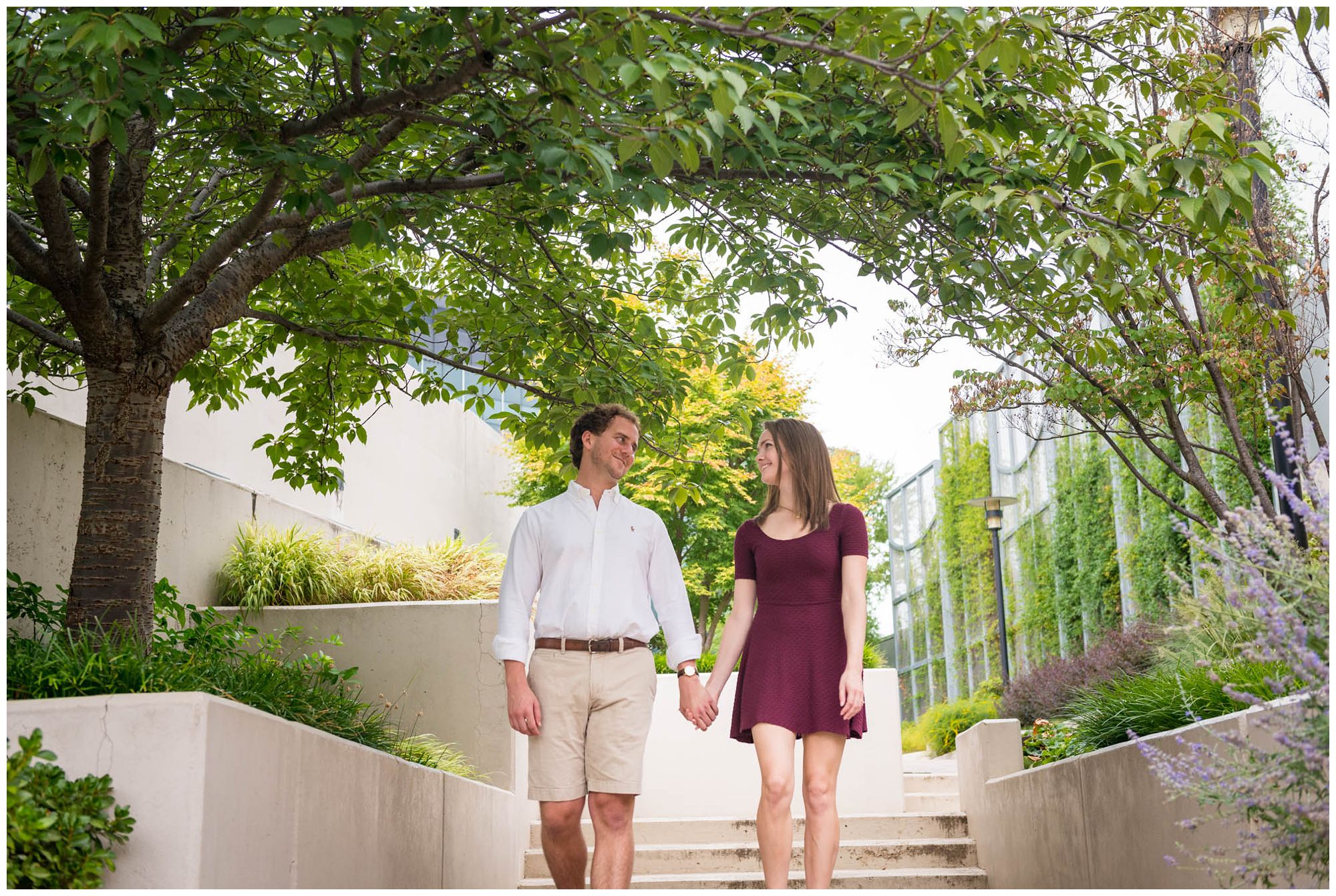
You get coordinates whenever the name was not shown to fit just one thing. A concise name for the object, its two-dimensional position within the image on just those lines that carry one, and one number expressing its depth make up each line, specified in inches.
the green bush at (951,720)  557.3
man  161.9
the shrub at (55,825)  112.1
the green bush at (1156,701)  163.5
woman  161.3
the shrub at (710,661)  432.2
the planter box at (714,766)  394.0
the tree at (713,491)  674.2
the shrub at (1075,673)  349.7
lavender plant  100.8
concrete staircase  299.3
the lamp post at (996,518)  507.5
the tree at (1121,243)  137.8
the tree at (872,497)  985.5
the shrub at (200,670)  142.6
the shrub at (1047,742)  267.0
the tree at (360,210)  132.5
